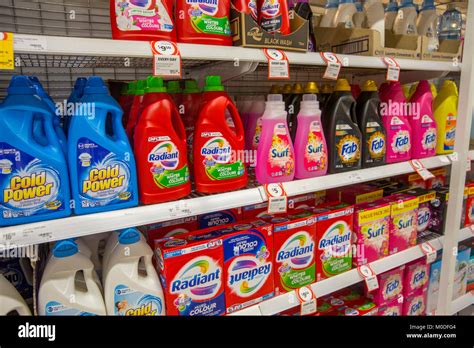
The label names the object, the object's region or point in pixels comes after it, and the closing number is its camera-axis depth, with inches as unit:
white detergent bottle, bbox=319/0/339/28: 70.6
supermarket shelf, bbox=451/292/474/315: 80.9
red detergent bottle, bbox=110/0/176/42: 39.7
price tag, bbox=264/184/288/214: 49.8
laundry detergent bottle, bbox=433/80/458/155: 71.8
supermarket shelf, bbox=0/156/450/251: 35.9
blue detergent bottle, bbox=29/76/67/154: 39.3
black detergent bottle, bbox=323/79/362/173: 58.2
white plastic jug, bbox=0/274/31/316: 38.6
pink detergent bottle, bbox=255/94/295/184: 52.2
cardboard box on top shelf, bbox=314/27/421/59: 59.4
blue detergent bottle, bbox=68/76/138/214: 39.5
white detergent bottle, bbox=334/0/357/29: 69.0
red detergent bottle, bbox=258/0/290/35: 49.9
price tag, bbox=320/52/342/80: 51.7
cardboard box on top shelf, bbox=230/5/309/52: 45.5
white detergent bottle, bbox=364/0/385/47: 65.4
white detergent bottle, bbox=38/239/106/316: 40.5
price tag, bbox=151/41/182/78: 38.7
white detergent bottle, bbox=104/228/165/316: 43.6
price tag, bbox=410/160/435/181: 66.6
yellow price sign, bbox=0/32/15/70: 31.5
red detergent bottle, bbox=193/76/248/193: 47.1
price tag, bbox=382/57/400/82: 58.4
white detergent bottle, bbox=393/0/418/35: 71.2
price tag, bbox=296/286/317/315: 55.8
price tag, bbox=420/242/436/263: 73.1
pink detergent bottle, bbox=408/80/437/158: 67.9
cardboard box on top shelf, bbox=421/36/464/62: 66.9
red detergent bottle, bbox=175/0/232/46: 43.6
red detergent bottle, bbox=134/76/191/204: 43.1
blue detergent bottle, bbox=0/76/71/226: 35.9
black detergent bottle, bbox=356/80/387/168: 61.6
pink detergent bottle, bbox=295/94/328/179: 55.2
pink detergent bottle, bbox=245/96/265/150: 58.1
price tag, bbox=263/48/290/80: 46.4
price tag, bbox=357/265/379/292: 63.3
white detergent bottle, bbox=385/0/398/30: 73.3
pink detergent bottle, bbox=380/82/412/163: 64.9
